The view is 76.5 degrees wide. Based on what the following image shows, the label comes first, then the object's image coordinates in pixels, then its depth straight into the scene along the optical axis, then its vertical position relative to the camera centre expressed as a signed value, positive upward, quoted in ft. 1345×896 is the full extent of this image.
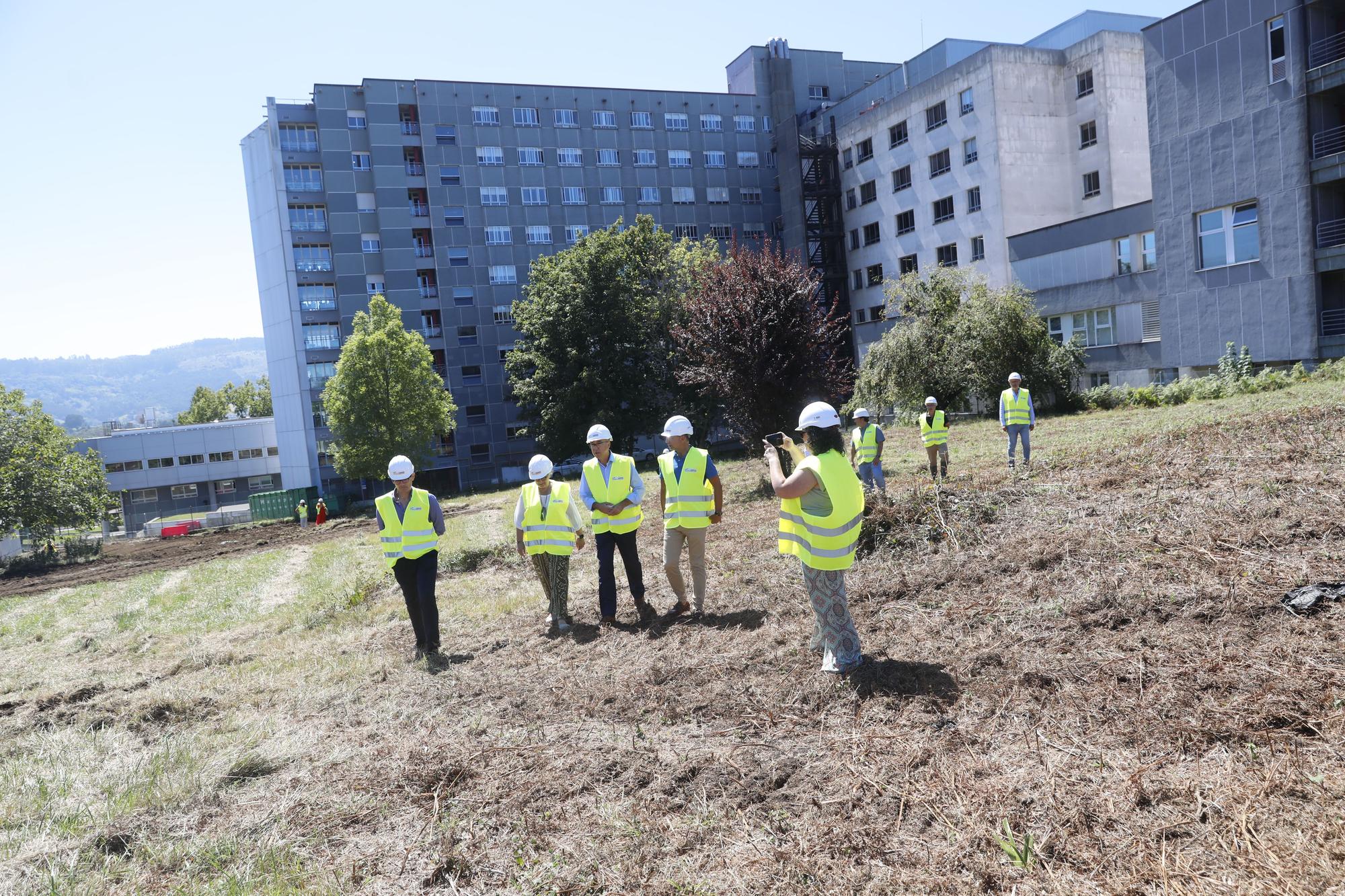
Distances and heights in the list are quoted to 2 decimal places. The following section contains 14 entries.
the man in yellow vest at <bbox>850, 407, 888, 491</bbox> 44.55 -3.21
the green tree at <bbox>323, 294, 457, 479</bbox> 136.05 +4.91
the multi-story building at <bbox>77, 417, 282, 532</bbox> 221.46 -4.45
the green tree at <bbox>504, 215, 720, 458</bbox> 136.56 +11.83
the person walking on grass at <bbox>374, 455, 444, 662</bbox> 28.14 -3.74
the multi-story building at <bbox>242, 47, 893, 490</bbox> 177.58 +46.65
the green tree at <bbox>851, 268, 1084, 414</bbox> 102.89 +3.43
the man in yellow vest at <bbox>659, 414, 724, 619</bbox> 27.61 -3.09
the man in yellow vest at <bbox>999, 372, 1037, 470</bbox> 49.39 -2.23
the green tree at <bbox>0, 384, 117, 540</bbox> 113.29 -2.12
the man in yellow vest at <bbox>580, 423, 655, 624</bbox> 28.40 -3.29
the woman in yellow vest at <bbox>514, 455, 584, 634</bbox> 29.37 -3.98
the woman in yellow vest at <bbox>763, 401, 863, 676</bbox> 19.21 -2.94
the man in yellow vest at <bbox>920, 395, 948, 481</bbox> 49.60 -2.91
